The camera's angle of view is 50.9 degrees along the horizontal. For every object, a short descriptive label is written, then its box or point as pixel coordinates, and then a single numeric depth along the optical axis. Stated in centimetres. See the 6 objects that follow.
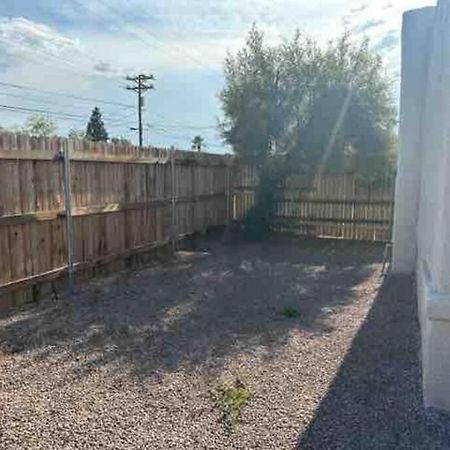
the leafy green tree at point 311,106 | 962
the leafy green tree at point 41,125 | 2495
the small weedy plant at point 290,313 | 504
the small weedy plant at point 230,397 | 290
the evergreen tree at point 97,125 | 4028
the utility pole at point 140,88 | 3316
